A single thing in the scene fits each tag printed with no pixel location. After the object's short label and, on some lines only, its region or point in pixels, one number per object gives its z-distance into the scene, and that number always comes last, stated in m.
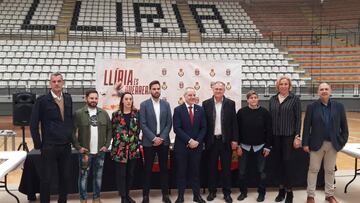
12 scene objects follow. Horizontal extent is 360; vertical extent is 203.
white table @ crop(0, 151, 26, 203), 3.94
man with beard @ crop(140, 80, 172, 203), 4.46
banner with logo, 5.70
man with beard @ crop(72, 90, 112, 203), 4.30
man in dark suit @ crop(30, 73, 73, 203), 3.97
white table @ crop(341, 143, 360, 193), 4.69
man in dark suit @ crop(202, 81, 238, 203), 4.59
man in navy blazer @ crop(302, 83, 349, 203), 4.34
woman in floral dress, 4.34
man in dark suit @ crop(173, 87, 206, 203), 4.48
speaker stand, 6.34
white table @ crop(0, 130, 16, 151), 5.96
